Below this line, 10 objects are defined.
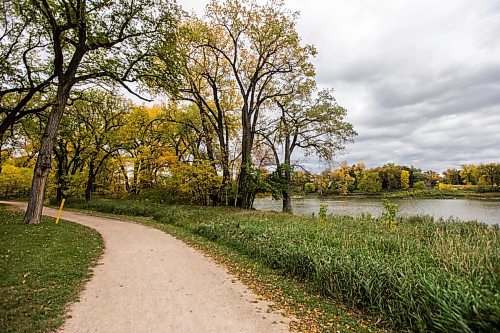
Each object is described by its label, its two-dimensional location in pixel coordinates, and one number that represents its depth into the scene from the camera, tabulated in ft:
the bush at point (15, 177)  94.27
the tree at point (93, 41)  35.12
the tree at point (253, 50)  54.60
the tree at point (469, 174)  201.26
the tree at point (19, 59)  40.89
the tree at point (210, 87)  57.31
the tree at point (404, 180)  208.54
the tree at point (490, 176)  167.17
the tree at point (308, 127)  63.87
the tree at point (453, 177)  251.80
